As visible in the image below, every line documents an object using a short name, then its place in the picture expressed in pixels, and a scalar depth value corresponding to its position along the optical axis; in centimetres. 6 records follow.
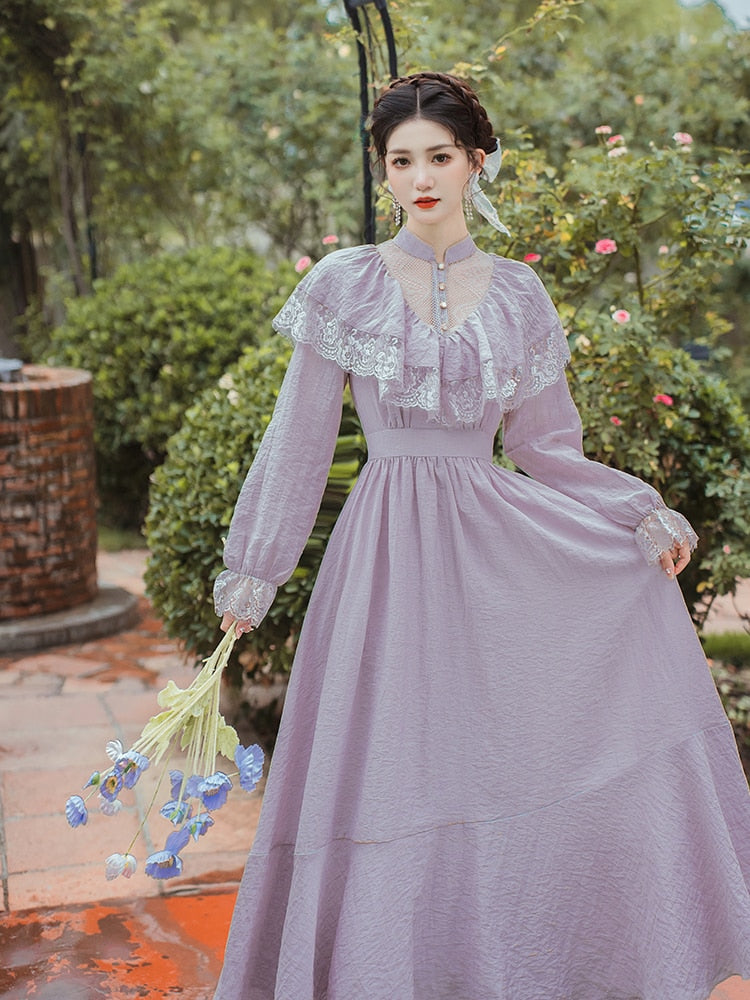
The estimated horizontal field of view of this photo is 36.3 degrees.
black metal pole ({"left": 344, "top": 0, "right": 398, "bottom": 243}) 316
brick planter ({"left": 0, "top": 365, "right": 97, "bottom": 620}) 466
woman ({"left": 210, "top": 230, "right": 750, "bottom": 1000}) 205
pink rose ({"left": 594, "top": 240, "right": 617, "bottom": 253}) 340
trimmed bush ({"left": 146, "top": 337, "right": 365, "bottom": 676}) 318
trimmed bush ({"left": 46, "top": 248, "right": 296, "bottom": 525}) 608
